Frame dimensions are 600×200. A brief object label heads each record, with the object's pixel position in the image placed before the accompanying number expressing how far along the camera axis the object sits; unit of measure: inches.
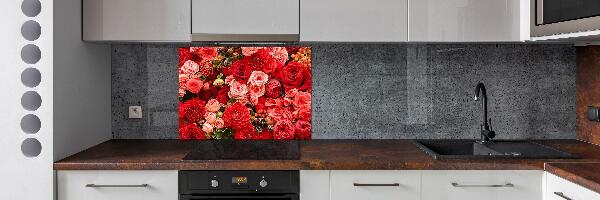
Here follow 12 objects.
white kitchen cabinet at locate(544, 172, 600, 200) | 77.6
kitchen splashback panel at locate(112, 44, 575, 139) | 119.3
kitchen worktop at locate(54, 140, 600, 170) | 91.8
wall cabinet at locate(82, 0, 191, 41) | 103.2
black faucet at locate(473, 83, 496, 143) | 108.7
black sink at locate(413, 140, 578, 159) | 109.4
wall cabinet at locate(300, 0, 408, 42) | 103.9
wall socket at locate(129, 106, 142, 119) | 119.7
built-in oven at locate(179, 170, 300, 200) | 92.2
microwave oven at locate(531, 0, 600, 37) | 84.0
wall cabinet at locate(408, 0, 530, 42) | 104.1
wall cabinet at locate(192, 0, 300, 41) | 103.6
